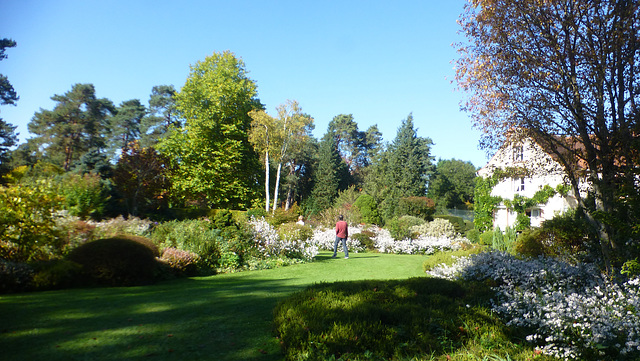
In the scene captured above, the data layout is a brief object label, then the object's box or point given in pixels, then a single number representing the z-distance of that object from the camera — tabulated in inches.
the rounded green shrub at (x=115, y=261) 271.4
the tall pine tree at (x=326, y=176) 1743.4
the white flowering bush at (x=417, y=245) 639.8
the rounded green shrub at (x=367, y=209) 997.8
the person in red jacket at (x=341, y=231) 523.5
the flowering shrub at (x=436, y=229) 733.9
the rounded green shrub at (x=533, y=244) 356.2
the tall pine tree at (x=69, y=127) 1304.1
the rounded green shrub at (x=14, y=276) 231.3
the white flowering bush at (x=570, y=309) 151.1
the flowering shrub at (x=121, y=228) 357.9
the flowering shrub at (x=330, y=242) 658.5
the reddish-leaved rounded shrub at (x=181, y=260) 323.9
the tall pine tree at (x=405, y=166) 1416.1
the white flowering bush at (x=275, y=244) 429.1
